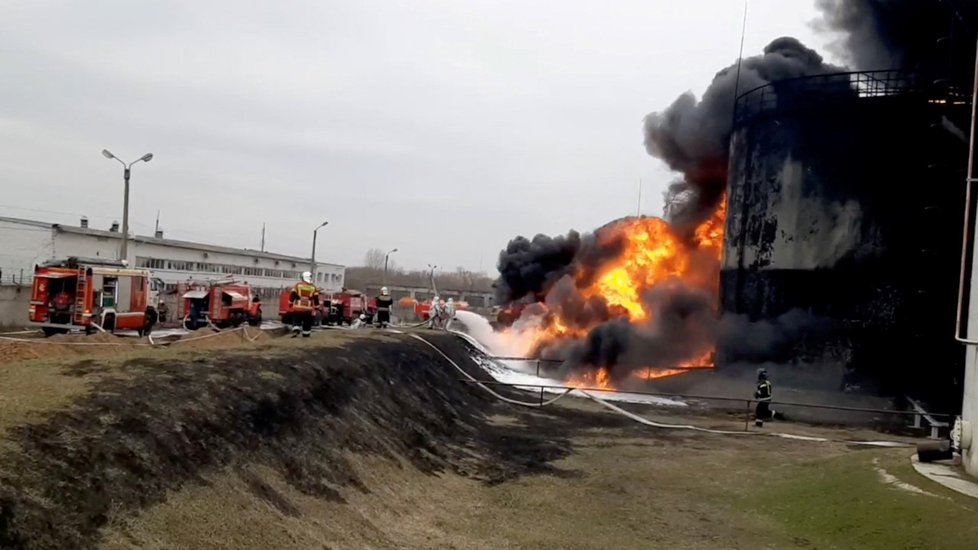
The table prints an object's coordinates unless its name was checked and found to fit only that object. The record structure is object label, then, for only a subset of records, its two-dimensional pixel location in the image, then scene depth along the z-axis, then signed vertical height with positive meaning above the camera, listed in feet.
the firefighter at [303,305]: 70.23 -3.39
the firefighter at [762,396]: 69.87 -8.75
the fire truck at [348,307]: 139.85 -6.78
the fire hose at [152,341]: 58.23 -7.30
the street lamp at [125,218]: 104.37 +5.39
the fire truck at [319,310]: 93.51 -5.74
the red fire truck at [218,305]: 109.09 -6.25
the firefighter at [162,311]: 116.96 -8.04
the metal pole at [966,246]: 44.86 +4.42
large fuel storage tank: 84.28 +10.39
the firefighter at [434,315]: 122.31 -5.92
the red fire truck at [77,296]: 79.30 -4.59
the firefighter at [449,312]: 134.92 -5.92
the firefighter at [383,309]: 104.94 -4.73
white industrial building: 155.94 +0.72
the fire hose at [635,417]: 65.11 -12.01
